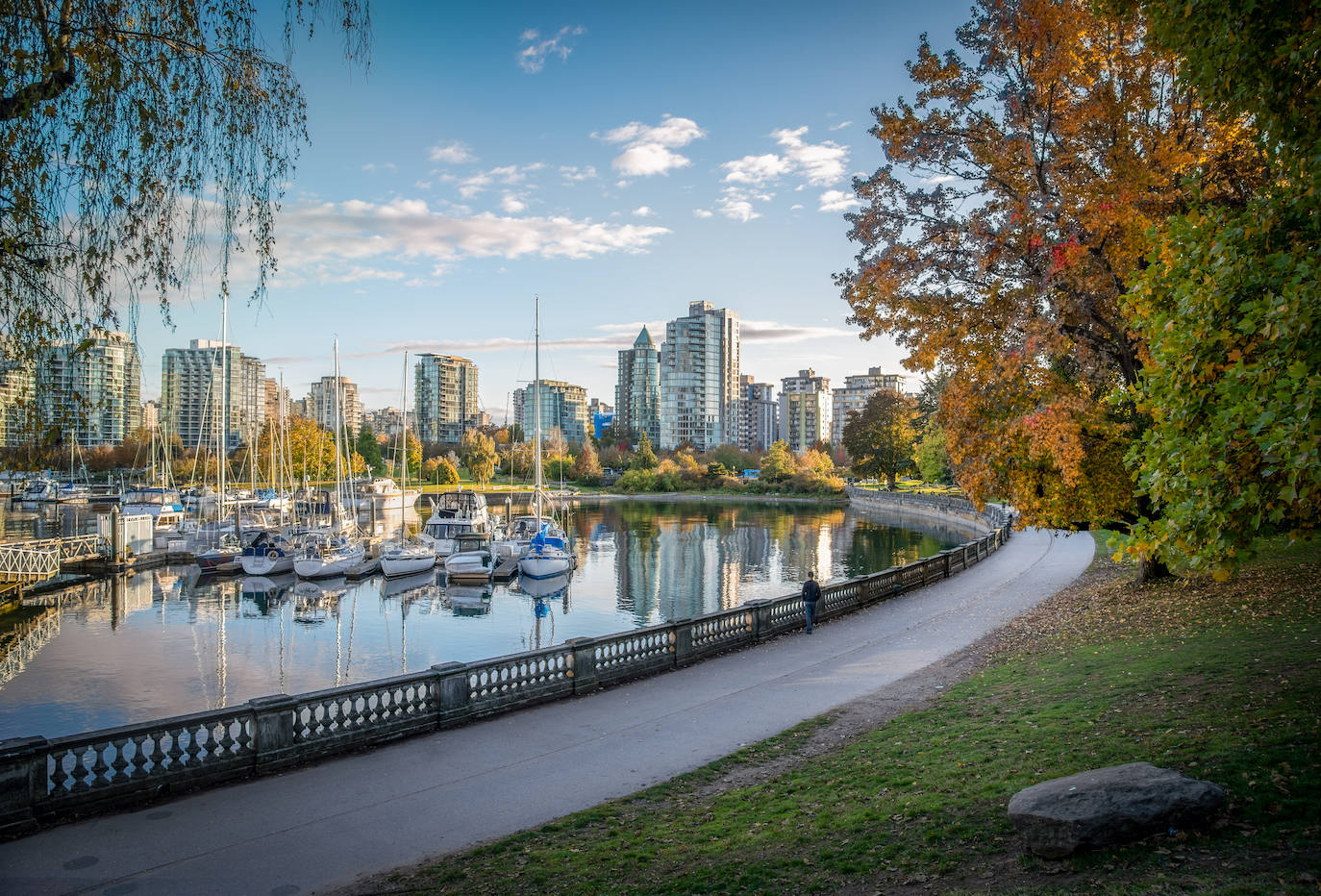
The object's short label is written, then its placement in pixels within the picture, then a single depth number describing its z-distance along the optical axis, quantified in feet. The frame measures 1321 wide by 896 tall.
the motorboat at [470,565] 133.08
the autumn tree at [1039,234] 52.54
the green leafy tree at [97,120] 18.76
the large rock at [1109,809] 19.52
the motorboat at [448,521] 158.81
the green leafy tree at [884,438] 333.21
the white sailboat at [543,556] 135.13
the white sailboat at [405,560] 139.85
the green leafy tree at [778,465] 374.22
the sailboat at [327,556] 135.95
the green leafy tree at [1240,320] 20.29
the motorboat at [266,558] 138.62
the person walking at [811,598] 65.77
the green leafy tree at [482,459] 379.10
